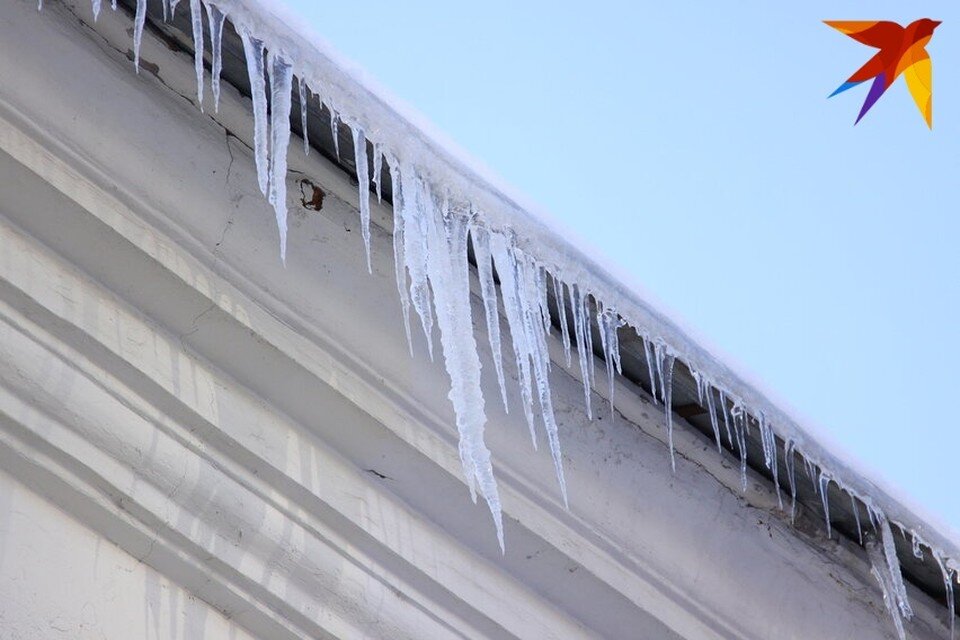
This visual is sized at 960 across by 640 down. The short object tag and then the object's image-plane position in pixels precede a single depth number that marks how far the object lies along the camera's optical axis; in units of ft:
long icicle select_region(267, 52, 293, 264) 43.33
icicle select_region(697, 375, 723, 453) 44.59
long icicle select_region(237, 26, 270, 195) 43.22
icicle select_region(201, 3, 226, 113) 43.13
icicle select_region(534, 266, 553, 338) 44.15
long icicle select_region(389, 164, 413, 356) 43.73
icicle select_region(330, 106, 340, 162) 43.54
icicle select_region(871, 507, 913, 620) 45.38
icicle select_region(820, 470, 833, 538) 45.11
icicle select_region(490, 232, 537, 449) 44.04
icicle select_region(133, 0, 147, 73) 43.32
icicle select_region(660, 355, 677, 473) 44.72
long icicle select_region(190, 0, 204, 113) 43.11
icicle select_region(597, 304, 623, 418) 44.36
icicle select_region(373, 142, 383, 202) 43.68
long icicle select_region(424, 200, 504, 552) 43.93
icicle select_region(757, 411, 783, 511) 44.76
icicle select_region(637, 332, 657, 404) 44.41
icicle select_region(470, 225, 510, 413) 44.03
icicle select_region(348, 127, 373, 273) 43.65
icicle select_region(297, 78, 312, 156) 43.39
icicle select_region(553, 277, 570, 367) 44.22
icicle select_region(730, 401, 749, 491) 44.82
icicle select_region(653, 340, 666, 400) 44.42
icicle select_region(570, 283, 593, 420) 44.30
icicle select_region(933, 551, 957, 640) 45.30
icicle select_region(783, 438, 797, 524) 44.90
